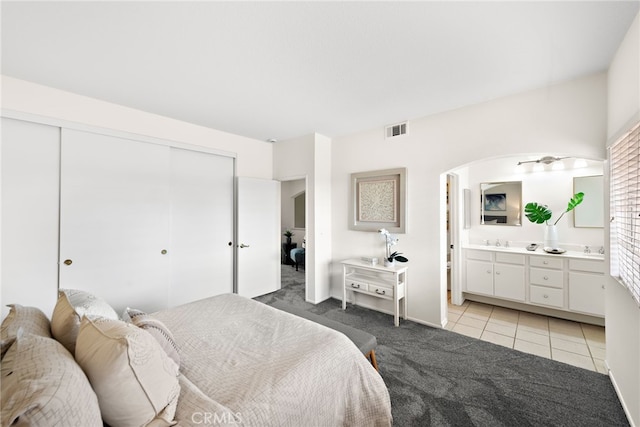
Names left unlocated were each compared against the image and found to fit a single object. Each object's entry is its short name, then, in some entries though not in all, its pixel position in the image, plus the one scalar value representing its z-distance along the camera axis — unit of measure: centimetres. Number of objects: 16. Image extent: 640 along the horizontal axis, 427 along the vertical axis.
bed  98
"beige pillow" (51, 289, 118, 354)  115
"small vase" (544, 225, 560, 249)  332
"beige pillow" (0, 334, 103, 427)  64
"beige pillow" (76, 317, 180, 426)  88
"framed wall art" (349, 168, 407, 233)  329
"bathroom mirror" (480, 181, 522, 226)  375
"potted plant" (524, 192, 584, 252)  323
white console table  308
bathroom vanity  294
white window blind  150
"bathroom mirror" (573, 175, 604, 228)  317
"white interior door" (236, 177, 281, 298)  381
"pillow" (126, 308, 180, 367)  126
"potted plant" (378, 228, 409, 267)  319
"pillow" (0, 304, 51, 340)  111
